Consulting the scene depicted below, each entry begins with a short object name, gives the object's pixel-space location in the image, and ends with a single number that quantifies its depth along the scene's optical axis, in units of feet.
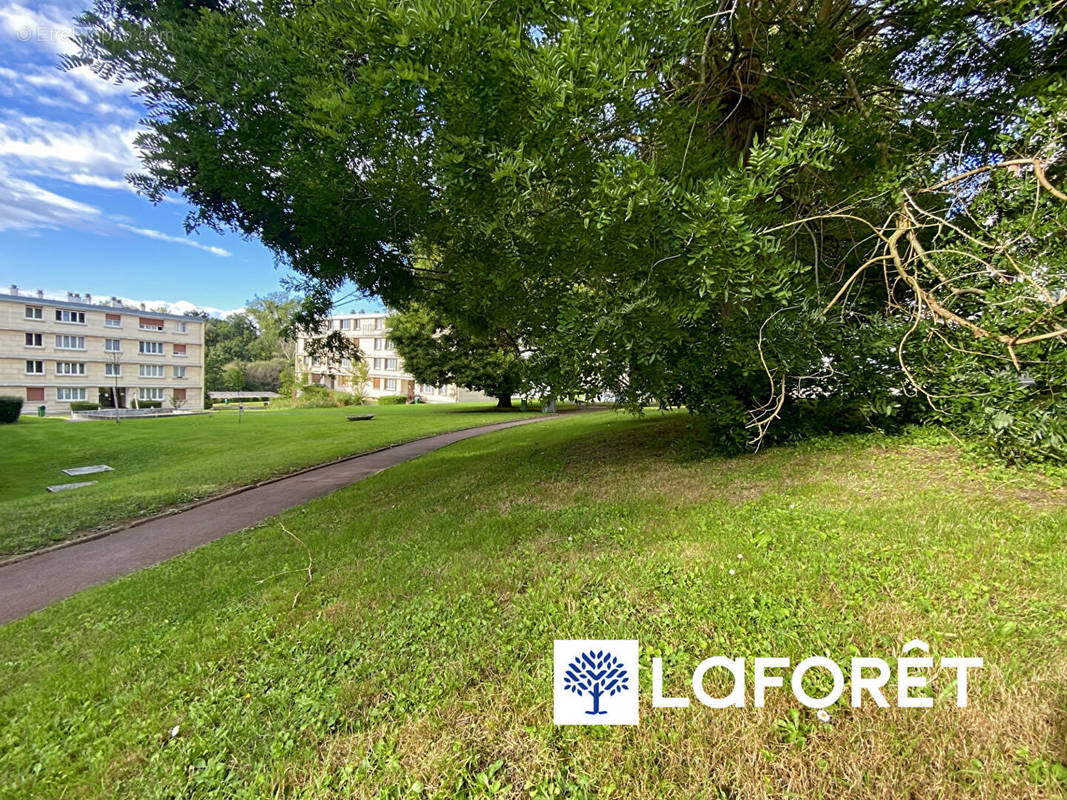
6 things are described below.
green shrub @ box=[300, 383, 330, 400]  128.57
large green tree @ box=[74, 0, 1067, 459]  12.67
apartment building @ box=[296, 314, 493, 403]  151.94
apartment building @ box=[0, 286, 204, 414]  120.57
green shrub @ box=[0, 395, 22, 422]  75.77
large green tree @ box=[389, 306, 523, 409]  85.15
